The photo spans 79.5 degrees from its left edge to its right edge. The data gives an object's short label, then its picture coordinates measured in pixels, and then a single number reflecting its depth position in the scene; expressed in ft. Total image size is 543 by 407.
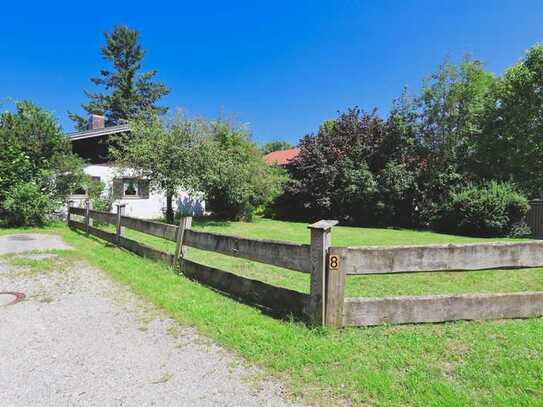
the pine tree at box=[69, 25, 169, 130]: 112.98
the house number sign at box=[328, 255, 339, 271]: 10.61
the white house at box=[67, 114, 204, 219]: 54.03
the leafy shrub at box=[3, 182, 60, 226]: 39.96
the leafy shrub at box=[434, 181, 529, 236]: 42.98
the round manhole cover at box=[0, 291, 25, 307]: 13.98
